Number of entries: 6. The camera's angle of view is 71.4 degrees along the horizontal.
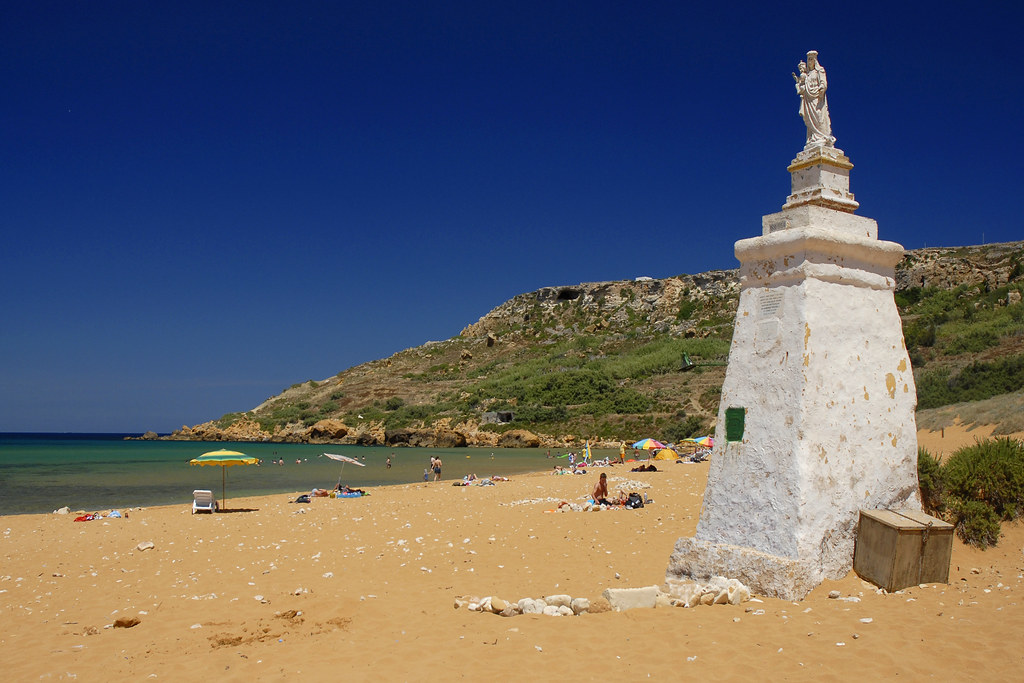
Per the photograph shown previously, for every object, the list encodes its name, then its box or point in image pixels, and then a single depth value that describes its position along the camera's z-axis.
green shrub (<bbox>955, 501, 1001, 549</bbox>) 6.90
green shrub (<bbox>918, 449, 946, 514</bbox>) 7.32
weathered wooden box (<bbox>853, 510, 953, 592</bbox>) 5.93
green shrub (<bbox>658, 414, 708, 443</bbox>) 43.50
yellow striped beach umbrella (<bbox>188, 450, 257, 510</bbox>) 17.31
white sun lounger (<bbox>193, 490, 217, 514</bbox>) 16.91
